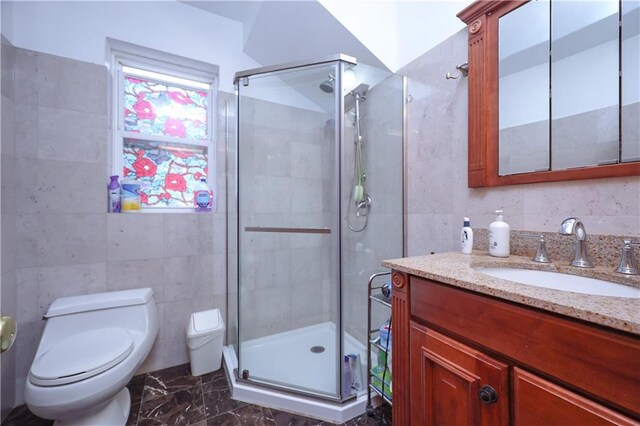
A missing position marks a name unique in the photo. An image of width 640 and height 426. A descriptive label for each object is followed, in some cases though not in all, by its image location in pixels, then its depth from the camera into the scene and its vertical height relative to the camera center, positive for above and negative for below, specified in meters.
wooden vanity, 0.50 -0.34
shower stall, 1.51 -0.04
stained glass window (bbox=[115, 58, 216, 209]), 1.84 +0.58
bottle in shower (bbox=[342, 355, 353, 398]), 1.41 -0.92
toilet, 1.05 -0.66
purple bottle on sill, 1.68 +0.11
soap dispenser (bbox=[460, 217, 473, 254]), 1.16 -0.11
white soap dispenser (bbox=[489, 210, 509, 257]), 1.06 -0.10
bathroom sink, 0.75 -0.23
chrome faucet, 0.87 -0.09
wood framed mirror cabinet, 0.87 +0.48
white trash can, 1.68 -0.86
